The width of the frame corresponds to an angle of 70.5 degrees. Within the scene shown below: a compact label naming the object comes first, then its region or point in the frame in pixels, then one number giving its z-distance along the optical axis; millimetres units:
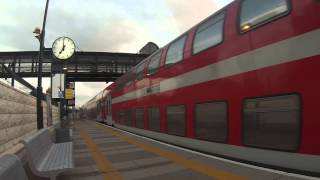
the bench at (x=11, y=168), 2053
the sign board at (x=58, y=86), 17893
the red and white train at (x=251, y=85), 3452
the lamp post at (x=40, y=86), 8463
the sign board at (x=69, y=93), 26037
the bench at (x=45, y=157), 3463
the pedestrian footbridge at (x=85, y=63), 30871
